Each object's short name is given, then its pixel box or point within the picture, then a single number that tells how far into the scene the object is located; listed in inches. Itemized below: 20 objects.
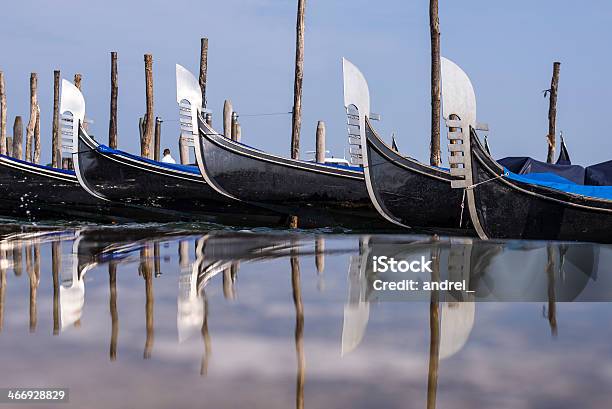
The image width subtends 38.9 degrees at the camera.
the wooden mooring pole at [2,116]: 973.2
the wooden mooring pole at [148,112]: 772.6
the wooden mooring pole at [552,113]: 732.0
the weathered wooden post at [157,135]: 967.0
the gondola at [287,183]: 533.6
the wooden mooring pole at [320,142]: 845.8
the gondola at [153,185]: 581.3
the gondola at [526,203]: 395.2
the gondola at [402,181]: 455.5
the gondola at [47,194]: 640.4
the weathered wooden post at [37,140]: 1012.5
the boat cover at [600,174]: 450.6
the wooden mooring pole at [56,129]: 956.6
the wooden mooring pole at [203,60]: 741.8
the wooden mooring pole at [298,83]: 677.3
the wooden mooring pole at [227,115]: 882.0
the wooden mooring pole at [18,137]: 1061.1
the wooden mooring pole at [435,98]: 586.2
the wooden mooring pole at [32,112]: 968.9
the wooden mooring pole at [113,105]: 840.3
